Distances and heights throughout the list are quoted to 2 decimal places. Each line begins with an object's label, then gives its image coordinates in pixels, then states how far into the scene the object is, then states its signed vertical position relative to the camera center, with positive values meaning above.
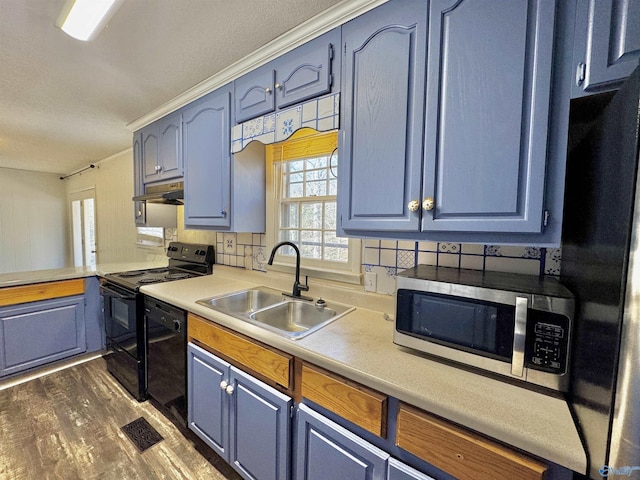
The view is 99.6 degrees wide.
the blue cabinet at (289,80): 1.25 +0.76
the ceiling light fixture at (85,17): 1.10 +0.88
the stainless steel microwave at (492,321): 0.75 -0.29
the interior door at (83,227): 4.83 -0.11
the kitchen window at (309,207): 1.69 +0.13
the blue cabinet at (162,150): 2.14 +0.61
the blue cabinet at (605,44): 0.60 +0.44
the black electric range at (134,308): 1.92 -0.66
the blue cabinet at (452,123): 0.79 +0.36
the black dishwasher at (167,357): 1.63 -0.86
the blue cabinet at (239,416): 1.15 -0.93
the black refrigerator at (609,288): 0.47 -0.12
